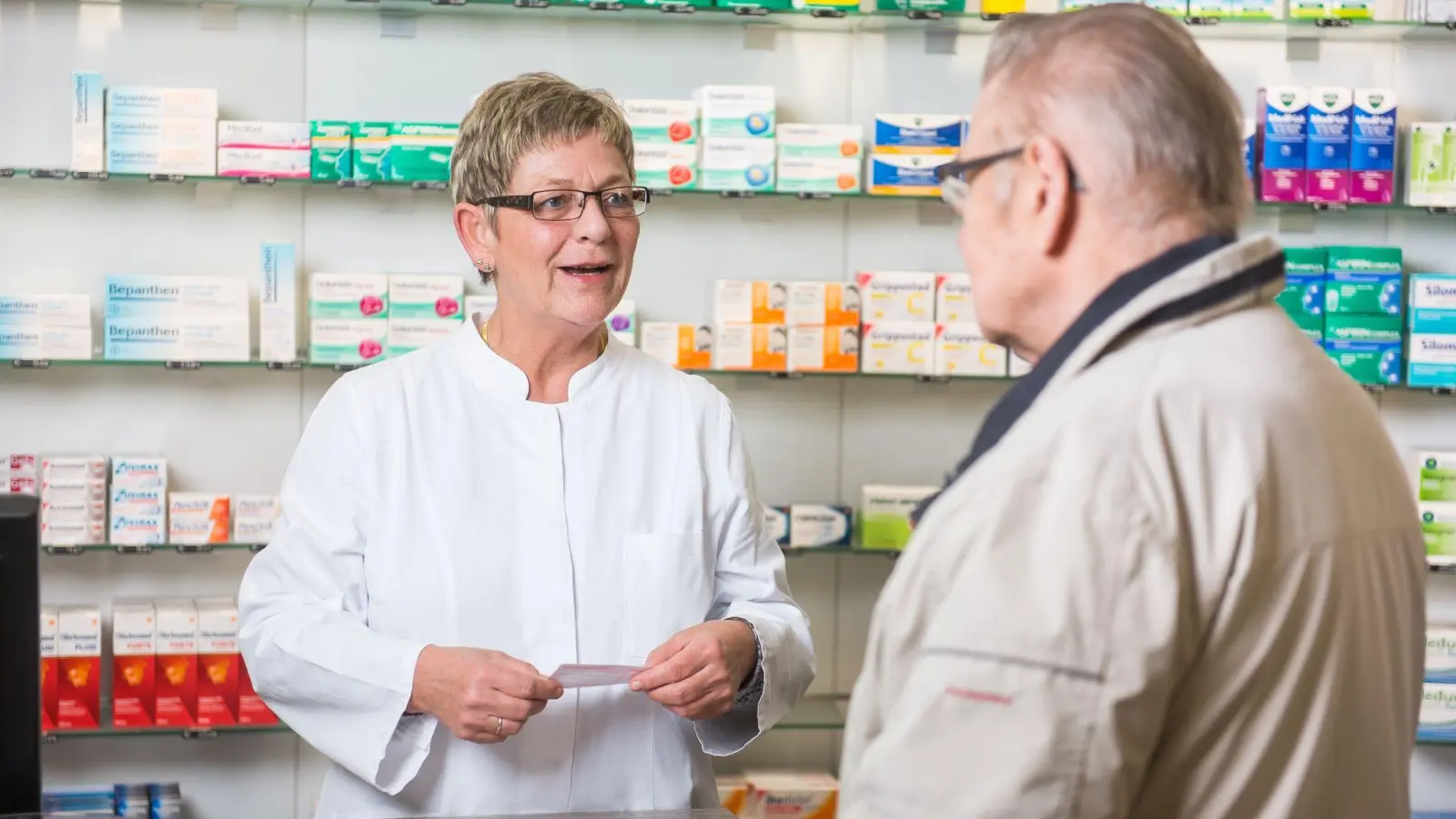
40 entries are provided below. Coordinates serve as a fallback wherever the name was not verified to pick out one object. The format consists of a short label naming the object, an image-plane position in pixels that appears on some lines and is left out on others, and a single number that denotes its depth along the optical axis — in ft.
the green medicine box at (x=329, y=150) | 10.68
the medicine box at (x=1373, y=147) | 11.32
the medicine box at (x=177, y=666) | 10.50
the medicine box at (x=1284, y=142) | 11.25
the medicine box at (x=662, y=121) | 10.82
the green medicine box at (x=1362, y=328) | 11.36
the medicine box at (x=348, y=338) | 10.72
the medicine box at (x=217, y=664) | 10.52
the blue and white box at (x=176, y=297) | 10.48
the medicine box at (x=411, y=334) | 10.68
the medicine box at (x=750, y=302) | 11.05
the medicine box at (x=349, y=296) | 10.68
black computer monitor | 4.39
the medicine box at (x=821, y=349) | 11.12
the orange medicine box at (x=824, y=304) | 11.05
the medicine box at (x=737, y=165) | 11.02
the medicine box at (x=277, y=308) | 10.67
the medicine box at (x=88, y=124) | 10.33
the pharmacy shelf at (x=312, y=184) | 10.64
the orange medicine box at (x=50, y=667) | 10.35
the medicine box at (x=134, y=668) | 10.48
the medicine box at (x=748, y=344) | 11.10
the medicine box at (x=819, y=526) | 11.30
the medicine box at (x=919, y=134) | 11.20
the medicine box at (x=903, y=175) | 11.33
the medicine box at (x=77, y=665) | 10.37
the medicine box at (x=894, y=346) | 11.21
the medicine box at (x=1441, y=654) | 11.39
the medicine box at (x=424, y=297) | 10.69
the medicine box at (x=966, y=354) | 11.24
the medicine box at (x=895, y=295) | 11.14
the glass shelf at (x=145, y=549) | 10.46
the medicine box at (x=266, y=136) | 10.62
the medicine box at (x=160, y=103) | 10.39
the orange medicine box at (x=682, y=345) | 11.10
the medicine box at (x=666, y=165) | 10.93
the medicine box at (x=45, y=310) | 10.39
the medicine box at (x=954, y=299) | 11.12
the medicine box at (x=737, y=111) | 10.91
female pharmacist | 6.28
